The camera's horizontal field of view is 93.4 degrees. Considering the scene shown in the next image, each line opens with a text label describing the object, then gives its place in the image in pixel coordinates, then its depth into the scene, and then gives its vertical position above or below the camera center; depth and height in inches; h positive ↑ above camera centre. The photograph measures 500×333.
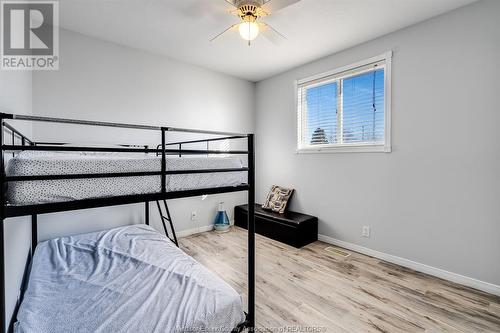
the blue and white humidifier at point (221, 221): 143.9 -35.1
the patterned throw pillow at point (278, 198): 139.5 -21.1
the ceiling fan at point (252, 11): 70.8 +48.5
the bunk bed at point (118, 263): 35.1 -29.6
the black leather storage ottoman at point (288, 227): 119.1 -33.6
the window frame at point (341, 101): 101.9 +30.3
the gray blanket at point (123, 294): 45.8 -30.3
